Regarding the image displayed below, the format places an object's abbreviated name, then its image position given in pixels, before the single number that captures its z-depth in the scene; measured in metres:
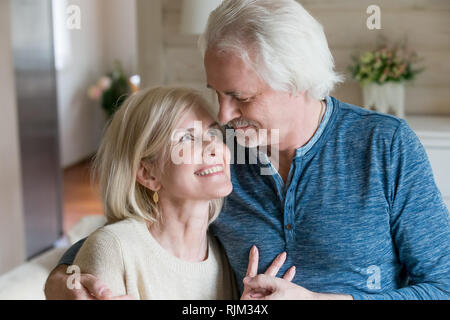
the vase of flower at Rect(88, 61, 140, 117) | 4.75
